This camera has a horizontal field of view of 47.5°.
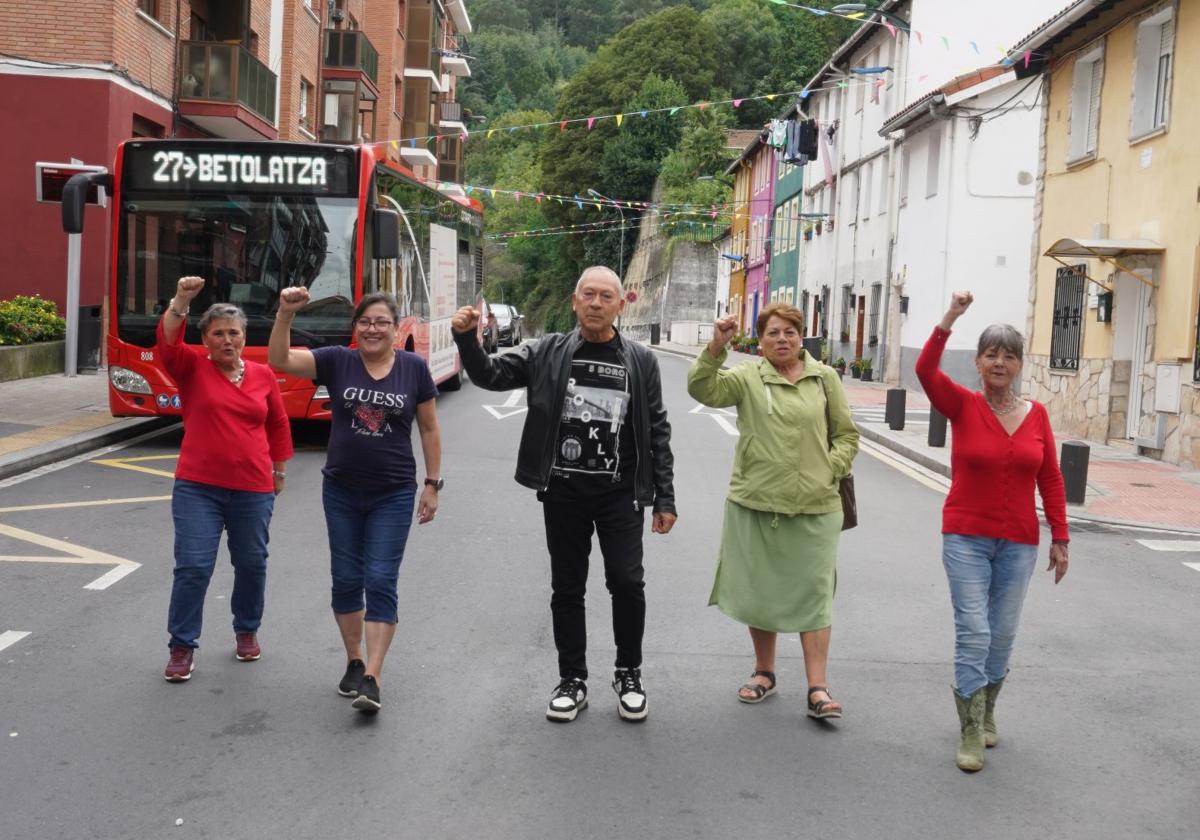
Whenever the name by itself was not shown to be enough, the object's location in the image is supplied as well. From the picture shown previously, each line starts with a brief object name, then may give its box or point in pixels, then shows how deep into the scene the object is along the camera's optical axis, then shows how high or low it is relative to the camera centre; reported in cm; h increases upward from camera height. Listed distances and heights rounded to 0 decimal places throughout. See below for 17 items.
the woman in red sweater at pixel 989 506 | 504 -61
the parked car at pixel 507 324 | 4578 -17
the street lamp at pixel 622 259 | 7651 +373
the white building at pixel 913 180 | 2947 +386
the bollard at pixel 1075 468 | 1225 -111
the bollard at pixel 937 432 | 1662 -112
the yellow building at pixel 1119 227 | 1664 +165
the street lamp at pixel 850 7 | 2354 +579
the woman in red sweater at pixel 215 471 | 577 -71
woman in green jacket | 544 -62
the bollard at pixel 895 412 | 1936 -106
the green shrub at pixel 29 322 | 1989 -38
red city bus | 1387 +71
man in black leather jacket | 525 -52
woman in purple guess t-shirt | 543 -60
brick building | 2189 +384
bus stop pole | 1881 -9
